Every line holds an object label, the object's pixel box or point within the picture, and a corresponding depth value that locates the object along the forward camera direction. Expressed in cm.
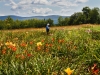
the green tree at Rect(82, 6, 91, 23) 8069
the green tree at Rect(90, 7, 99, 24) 8131
